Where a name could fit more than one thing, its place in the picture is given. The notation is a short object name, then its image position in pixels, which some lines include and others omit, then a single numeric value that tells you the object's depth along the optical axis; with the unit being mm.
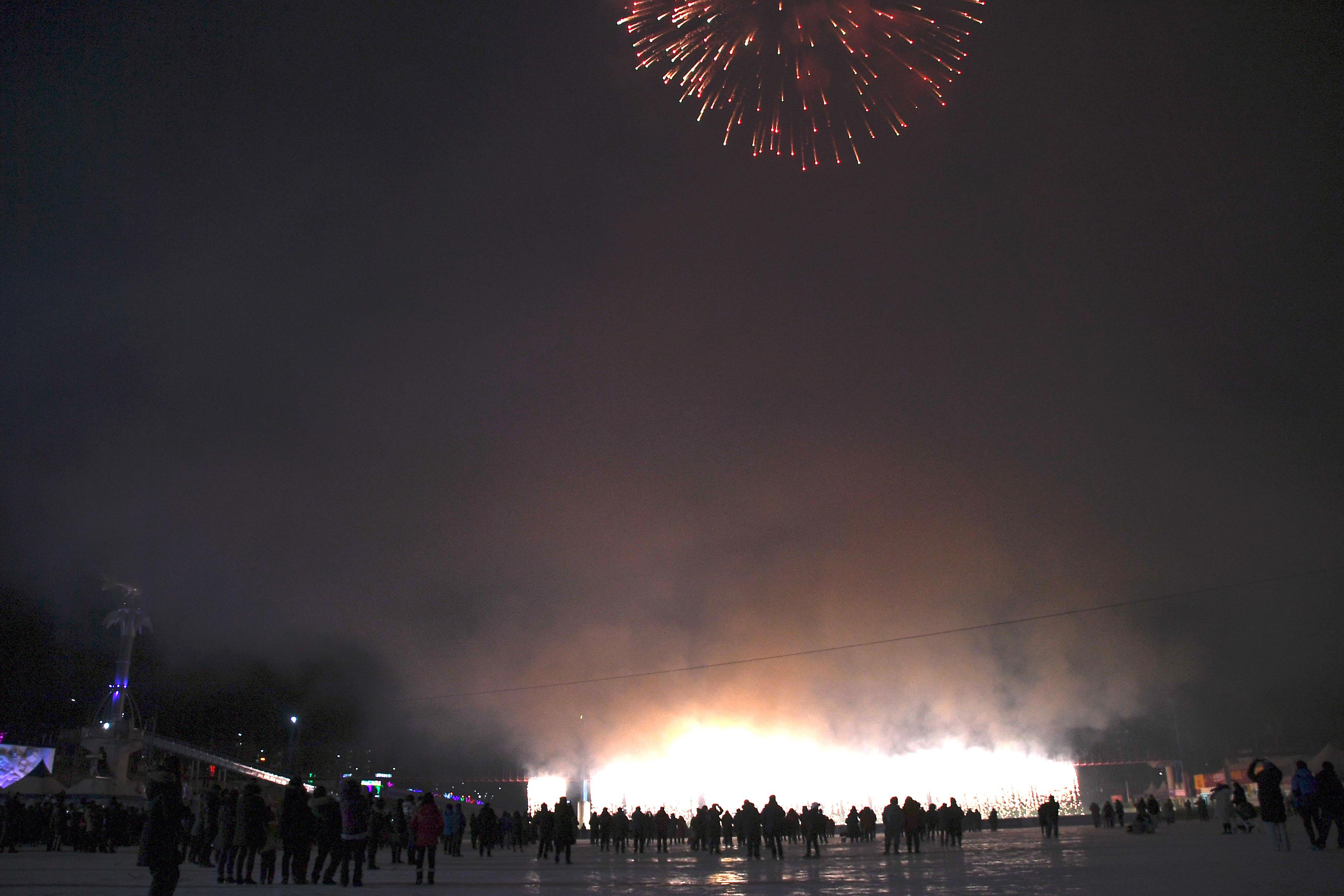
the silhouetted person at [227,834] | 12181
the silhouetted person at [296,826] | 11008
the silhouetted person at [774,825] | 19516
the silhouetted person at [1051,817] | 25922
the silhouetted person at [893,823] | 19344
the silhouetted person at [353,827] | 11156
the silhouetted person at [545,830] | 19938
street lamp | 59562
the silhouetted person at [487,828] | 23156
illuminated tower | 53344
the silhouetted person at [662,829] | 26000
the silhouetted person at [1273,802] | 13103
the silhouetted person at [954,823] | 23375
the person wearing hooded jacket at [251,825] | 11367
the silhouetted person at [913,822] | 19000
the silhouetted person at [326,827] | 11734
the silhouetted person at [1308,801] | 13078
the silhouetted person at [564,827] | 18406
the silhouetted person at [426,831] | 12078
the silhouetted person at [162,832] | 6824
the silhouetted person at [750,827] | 19922
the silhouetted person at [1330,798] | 12773
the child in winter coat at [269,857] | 12070
